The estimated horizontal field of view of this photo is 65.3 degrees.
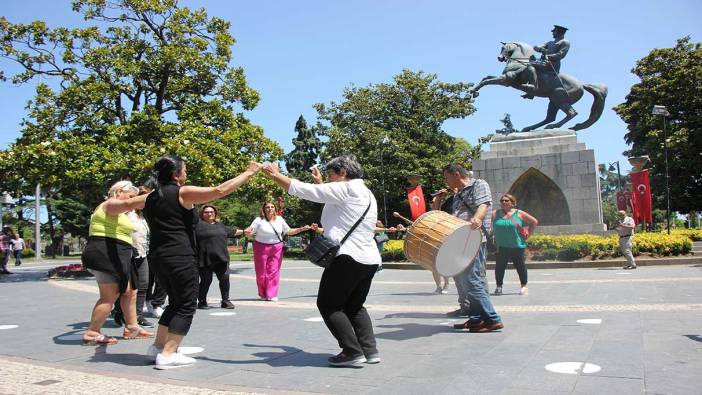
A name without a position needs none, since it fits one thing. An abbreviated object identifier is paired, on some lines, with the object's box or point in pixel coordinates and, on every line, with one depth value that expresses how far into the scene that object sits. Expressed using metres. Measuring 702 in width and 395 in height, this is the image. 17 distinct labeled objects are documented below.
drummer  5.94
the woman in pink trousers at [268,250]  9.73
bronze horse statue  19.27
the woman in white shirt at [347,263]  4.50
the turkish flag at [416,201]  20.04
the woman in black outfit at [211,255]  9.03
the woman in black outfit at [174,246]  4.55
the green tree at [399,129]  34.28
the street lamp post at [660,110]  22.62
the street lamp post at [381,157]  29.61
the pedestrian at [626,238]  14.41
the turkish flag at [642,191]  21.84
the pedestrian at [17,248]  27.43
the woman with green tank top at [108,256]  5.60
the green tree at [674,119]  33.25
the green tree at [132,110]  16.19
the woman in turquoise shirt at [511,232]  9.09
